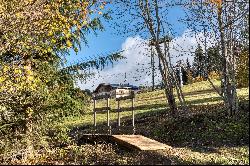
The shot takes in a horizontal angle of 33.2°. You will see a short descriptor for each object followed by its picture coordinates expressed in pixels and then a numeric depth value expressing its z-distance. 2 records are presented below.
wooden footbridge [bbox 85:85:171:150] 11.70
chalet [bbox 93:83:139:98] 95.24
